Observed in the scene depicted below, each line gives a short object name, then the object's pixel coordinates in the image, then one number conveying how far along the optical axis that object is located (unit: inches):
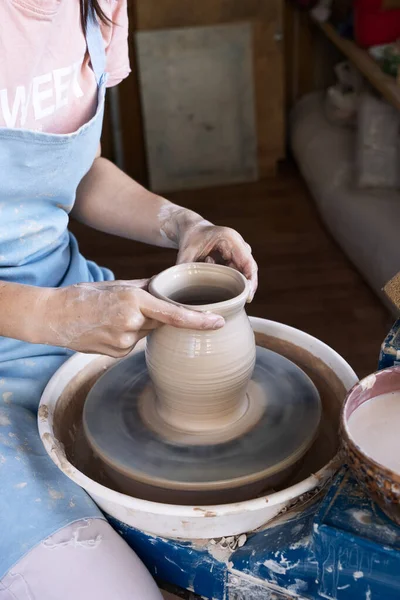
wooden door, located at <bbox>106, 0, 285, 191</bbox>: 139.8
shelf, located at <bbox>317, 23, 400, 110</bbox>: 110.3
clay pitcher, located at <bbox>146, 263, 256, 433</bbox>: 41.4
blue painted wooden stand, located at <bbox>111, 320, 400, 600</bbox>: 33.3
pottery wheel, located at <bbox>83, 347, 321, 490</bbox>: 41.0
